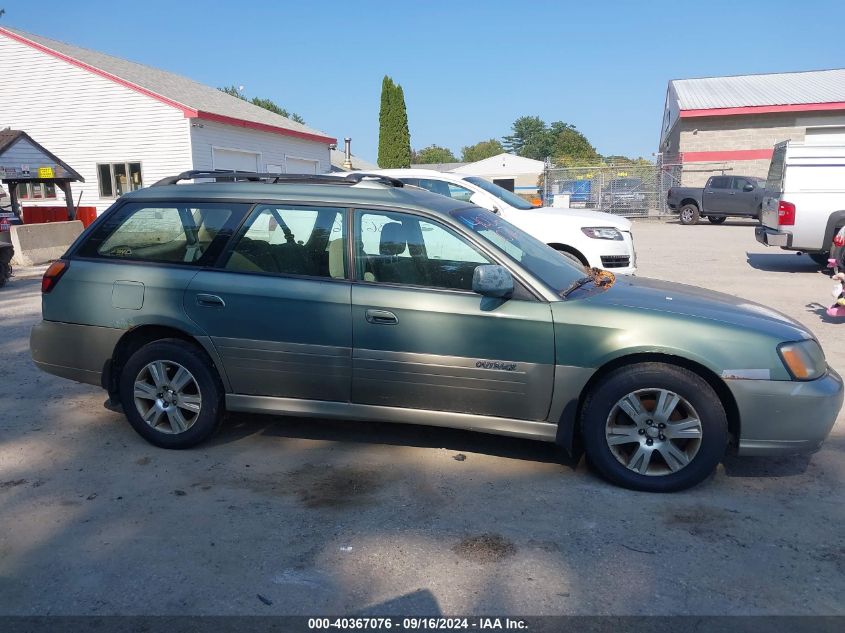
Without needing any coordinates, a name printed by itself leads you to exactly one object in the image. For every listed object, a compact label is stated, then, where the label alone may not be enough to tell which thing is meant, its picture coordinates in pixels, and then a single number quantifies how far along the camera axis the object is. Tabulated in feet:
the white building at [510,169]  232.06
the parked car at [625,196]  97.35
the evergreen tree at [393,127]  119.75
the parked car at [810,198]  38.17
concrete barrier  46.32
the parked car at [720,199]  76.95
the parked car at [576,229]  27.30
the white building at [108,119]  64.18
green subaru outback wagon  12.37
